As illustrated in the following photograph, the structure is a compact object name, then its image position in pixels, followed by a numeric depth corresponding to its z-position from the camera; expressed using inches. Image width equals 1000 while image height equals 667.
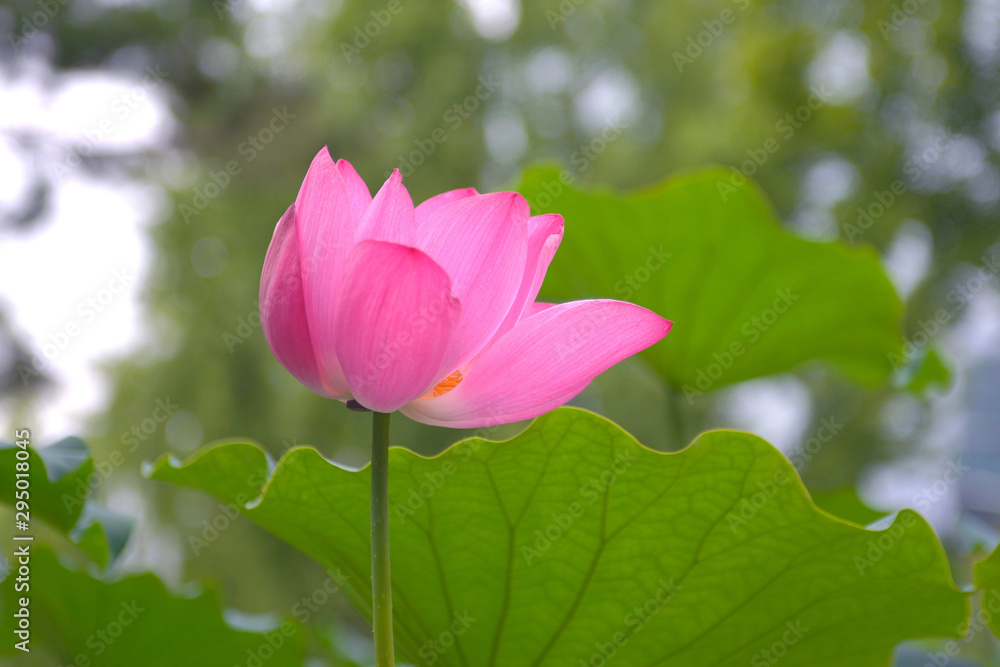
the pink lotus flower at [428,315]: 54.4
